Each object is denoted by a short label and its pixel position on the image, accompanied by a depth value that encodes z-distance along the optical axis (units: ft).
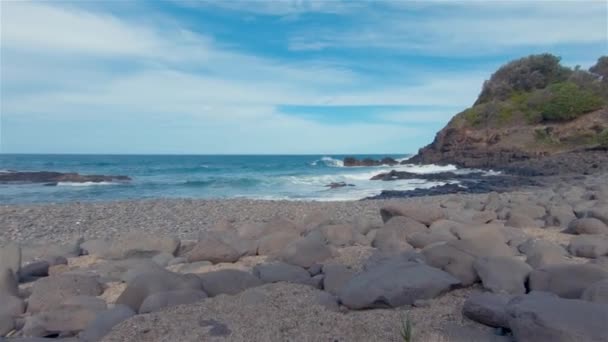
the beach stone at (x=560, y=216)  25.39
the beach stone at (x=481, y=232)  18.26
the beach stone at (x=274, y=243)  20.48
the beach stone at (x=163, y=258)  19.65
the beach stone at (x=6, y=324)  13.53
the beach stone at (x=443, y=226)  20.73
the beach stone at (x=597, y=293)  11.13
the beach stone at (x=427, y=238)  18.93
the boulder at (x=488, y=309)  10.99
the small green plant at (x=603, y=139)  94.30
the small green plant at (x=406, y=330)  10.33
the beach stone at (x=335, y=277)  14.58
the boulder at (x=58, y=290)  14.84
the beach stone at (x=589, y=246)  17.75
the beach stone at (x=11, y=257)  18.61
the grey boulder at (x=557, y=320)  9.23
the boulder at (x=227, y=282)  14.79
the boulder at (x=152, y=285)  14.01
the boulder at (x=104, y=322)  12.00
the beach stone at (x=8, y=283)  15.83
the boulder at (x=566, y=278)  12.45
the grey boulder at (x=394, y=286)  12.69
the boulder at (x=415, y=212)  22.92
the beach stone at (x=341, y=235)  21.62
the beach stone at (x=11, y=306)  14.37
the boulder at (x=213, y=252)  19.25
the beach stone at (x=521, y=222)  25.14
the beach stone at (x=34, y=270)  19.26
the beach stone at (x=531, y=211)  27.33
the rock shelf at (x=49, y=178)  92.68
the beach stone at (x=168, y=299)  13.29
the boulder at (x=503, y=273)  13.24
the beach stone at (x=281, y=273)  15.66
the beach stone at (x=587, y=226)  21.72
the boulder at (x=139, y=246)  21.02
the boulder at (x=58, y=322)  12.97
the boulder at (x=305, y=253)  17.77
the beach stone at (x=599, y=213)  23.22
